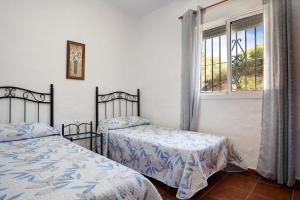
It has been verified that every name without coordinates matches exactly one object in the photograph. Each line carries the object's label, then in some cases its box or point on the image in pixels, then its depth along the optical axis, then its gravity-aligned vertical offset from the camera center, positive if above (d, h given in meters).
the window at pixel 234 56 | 2.40 +0.65
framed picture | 2.70 +0.64
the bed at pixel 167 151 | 1.72 -0.55
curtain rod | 2.55 +1.40
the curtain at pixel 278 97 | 1.96 +0.06
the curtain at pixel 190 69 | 2.75 +0.50
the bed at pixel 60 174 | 0.92 -0.44
